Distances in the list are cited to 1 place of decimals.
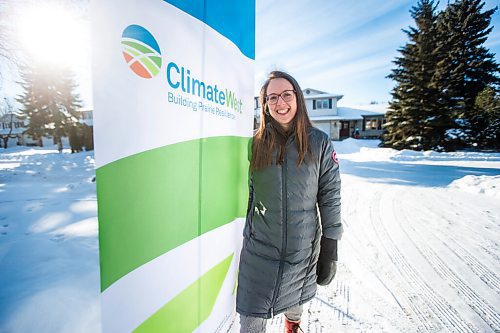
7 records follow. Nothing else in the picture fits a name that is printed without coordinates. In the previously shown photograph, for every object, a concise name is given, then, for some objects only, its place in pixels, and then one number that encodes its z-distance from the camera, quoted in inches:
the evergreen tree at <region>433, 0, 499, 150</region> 695.1
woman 60.1
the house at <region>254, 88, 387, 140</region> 1094.4
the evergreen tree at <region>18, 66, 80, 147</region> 692.1
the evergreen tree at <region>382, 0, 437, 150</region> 699.4
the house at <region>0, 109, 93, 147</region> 847.1
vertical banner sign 37.7
